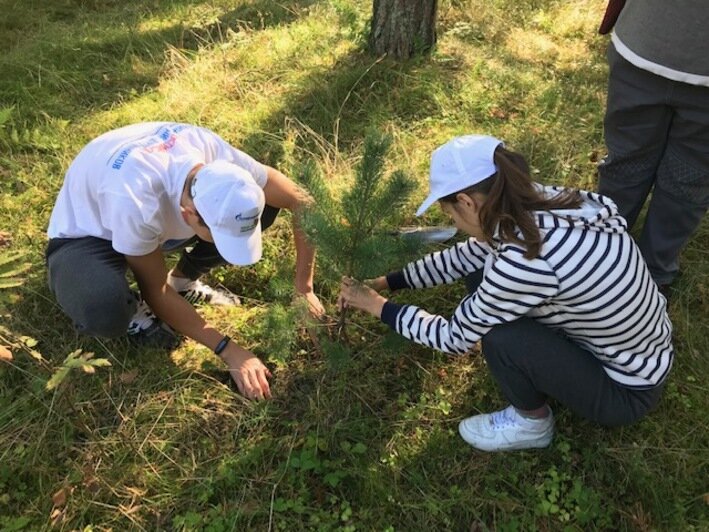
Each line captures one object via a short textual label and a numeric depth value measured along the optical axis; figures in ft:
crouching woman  5.60
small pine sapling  5.75
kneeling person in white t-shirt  6.30
